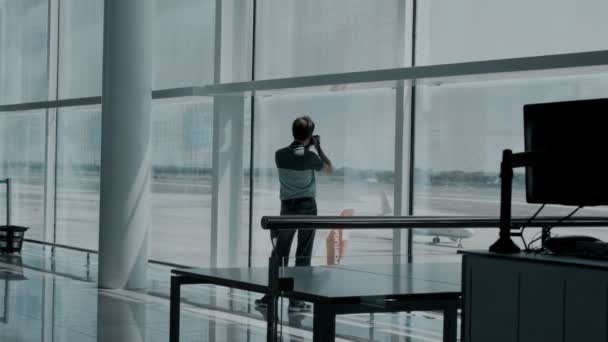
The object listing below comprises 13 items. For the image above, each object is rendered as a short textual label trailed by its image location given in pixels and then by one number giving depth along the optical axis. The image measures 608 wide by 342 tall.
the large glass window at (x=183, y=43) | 10.85
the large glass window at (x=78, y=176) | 13.67
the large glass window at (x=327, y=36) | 8.69
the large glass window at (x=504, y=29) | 7.19
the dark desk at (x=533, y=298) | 2.66
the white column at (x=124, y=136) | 9.44
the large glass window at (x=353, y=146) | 8.90
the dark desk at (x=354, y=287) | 3.29
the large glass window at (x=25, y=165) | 15.18
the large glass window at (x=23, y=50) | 14.62
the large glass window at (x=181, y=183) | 11.22
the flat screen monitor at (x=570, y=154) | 3.03
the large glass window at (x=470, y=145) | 7.81
